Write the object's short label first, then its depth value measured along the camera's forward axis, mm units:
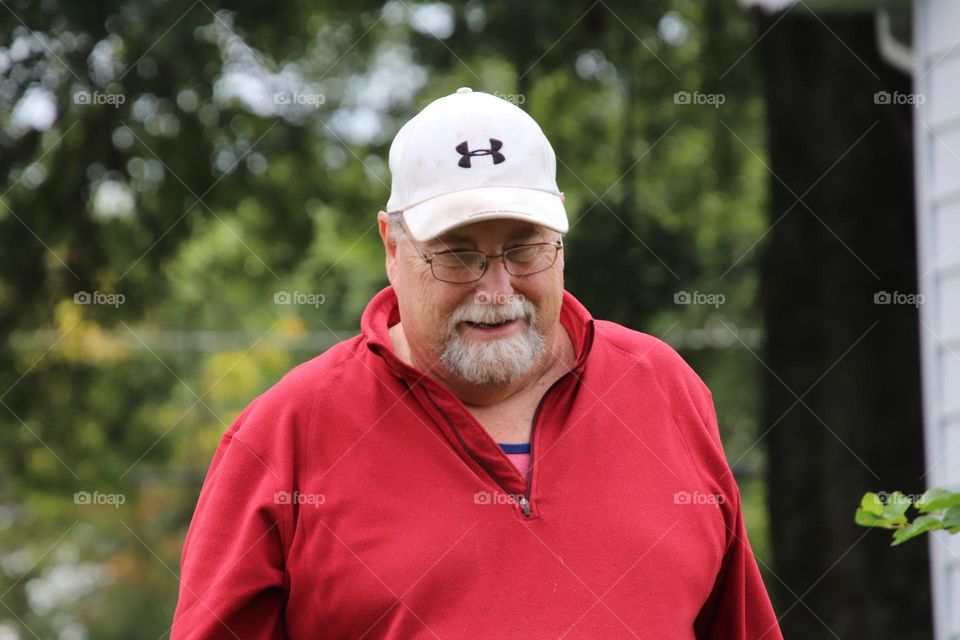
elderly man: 4488
